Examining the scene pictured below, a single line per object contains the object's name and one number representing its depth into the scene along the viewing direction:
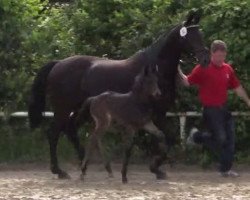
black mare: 11.45
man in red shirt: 11.70
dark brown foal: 10.96
